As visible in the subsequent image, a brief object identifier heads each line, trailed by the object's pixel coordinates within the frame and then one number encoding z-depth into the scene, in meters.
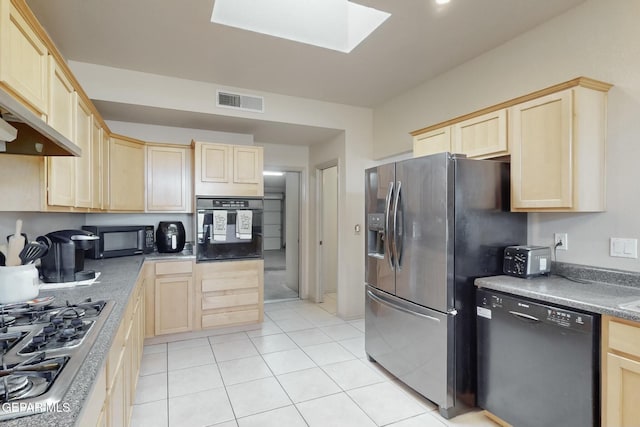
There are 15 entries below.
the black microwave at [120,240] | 3.21
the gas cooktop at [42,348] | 0.85
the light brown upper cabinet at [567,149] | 2.00
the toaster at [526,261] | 2.21
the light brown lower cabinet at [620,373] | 1.51
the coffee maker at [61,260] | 2.13
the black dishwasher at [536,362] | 1.67
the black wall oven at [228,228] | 3.65
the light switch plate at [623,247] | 1.95
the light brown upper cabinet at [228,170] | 3.64
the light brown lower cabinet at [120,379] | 1.07
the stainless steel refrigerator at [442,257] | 2.23
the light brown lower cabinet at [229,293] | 3.63
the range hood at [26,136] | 1.07
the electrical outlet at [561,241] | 2.27
